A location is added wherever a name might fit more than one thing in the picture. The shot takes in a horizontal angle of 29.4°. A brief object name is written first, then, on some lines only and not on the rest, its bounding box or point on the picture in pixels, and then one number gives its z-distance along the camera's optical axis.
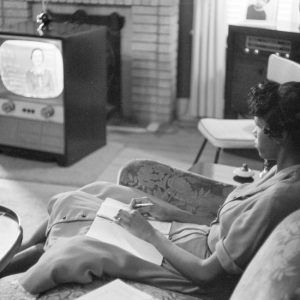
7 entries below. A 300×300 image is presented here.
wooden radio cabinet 3.05
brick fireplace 3.97
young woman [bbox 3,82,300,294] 1.29
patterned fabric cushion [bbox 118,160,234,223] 1.83
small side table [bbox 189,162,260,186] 2.11
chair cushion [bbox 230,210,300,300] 1.01
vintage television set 3.05
